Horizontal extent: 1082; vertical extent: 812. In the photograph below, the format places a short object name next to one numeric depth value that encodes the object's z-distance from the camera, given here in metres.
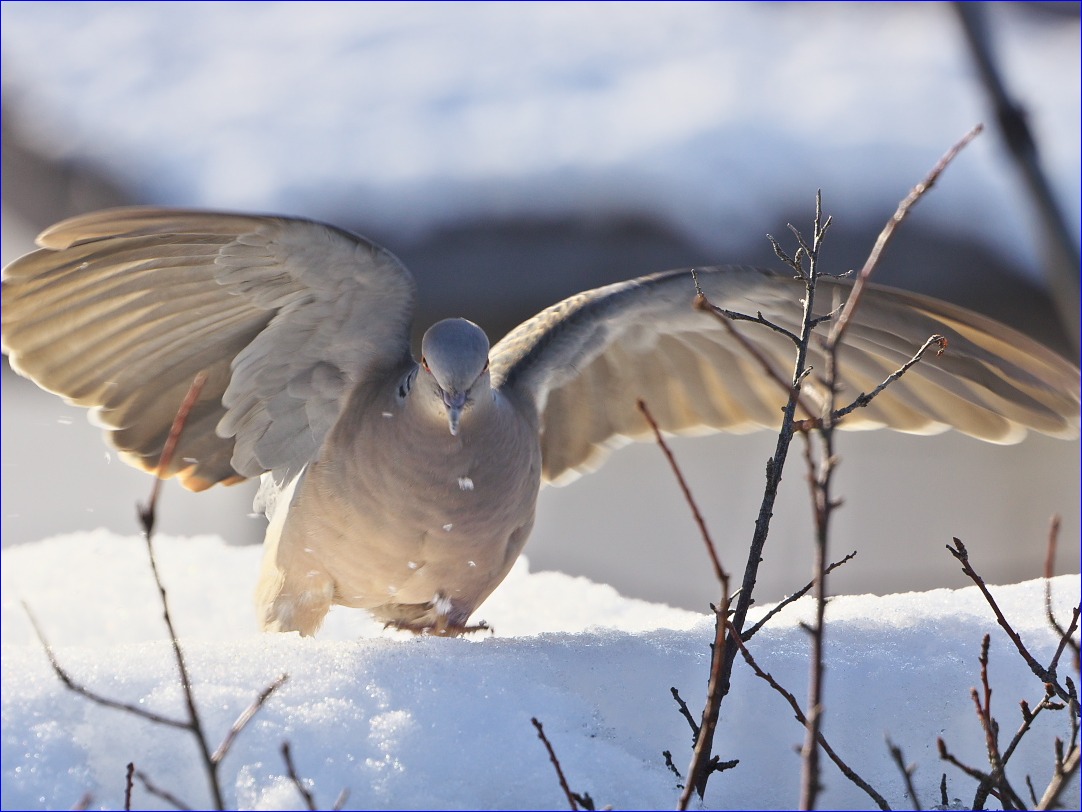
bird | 6.01
